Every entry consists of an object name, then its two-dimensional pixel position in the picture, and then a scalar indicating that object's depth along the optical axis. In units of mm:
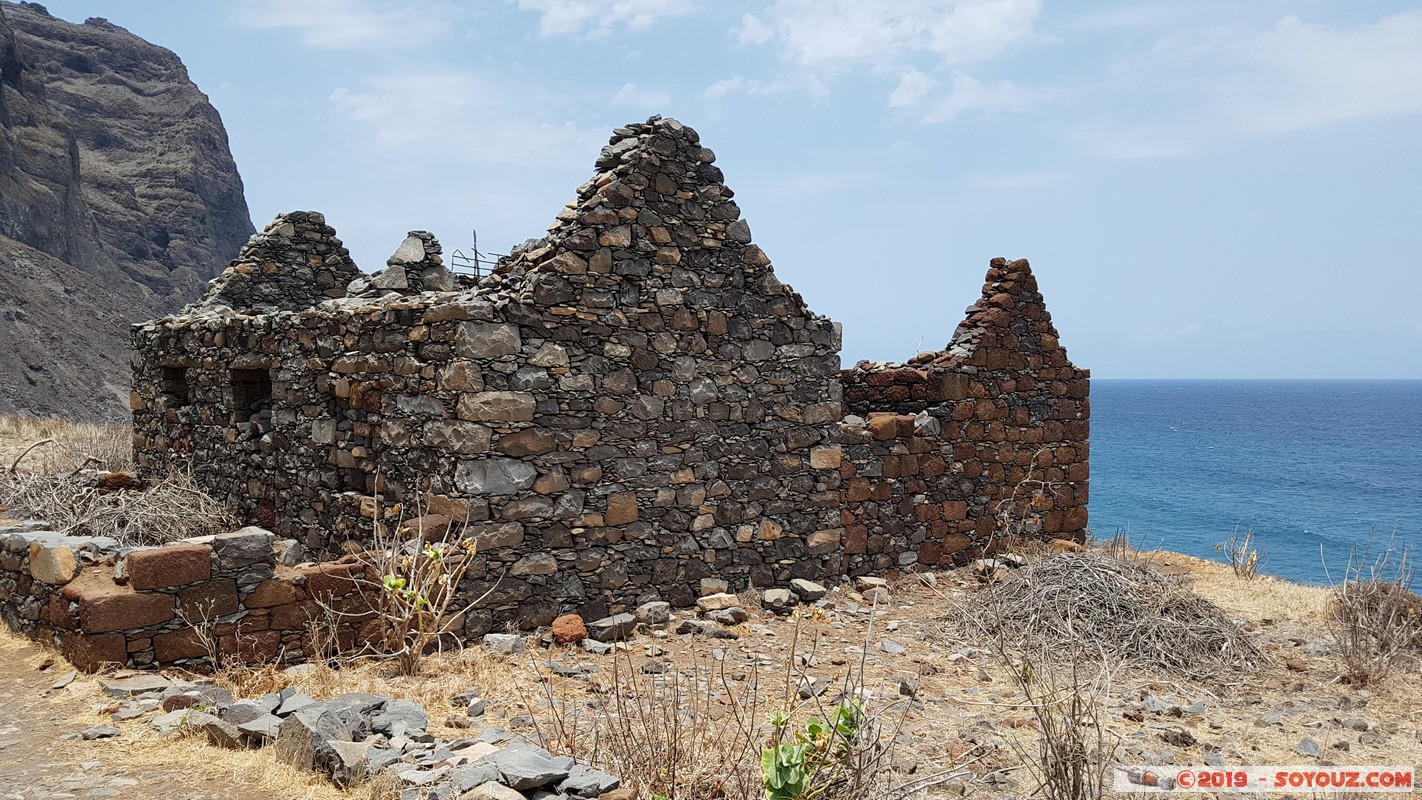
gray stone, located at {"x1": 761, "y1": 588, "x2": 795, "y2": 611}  8609
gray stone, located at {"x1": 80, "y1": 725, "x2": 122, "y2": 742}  4844
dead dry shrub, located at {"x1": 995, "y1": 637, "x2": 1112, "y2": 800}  3631
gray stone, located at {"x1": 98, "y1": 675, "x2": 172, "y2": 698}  5391
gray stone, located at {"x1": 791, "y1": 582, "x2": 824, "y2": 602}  8922
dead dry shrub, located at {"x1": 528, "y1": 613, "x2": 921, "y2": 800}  3799
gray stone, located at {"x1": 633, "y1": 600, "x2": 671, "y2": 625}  7840
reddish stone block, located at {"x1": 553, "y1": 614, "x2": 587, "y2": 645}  7309
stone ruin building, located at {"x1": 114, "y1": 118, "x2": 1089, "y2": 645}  7336
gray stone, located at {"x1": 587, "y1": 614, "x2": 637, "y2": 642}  7426
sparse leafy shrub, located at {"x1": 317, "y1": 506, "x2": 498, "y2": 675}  6438
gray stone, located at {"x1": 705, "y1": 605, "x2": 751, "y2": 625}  8116
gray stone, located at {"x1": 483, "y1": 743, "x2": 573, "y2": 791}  3959
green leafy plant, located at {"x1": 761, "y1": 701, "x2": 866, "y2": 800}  3688
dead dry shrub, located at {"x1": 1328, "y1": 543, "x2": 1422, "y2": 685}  7027
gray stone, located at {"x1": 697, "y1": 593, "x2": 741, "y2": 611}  8336
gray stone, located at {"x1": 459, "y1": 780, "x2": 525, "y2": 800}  3838
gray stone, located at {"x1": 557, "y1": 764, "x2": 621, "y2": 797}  3957
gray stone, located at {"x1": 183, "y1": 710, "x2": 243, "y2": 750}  4707
